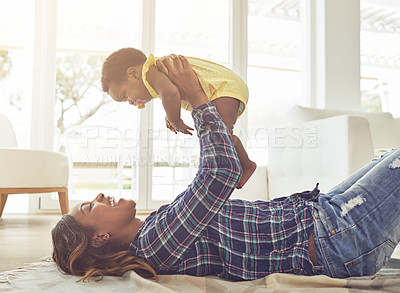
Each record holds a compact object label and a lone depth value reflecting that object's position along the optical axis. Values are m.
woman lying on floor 1.10
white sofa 2.58
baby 1.36
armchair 3.07
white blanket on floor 1.08
